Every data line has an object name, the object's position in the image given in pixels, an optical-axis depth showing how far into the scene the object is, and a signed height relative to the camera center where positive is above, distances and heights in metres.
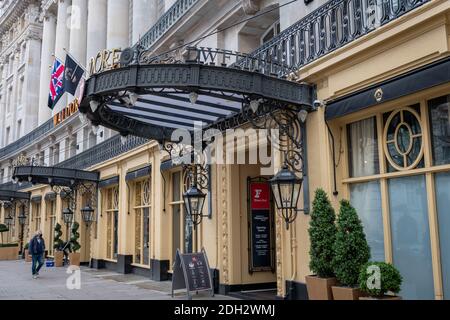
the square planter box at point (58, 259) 22.92 -1.64
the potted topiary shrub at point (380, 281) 6.06 -0.79
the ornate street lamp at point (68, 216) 22.17 +0.40
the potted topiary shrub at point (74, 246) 22.06 -1.00
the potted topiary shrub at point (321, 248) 7.16 -0.43
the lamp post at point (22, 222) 32.56 +0.23
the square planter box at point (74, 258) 22.09 -1.56
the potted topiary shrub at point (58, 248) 22.94 -1.15
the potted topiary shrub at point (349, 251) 6.79 -0.45
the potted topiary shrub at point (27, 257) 26.84 -1.77
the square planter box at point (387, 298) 6.05 -1.00
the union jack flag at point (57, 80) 20.75 +6.34
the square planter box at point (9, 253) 29.20 -1.68
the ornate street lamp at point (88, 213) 20.83 +0.48
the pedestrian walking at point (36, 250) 17.81 -0.94
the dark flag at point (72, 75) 18.99 +5.98
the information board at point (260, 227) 12.36 -0.17
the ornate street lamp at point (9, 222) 35.43 +0.27
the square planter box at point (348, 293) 6.53 -1.02
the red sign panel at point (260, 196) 12.61 +0.66
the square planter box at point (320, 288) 7.09 -1.02
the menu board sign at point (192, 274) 11.37 -1.23
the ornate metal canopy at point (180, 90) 8.09 +2.45
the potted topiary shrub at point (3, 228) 32.38 -0.17
